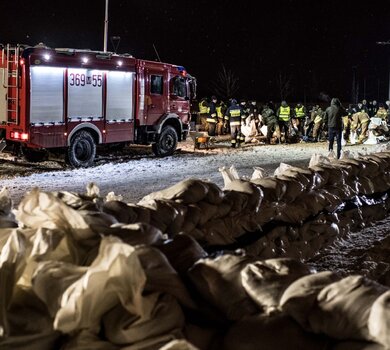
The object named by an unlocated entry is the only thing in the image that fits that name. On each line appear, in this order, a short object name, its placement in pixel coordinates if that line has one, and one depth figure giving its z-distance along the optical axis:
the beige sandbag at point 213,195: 4.93
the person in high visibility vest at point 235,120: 19.31
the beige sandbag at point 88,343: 2.49
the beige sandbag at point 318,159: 7.64
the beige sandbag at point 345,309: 2.39
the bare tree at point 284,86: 60.15
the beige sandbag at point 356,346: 2.30
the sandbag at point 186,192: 4.79
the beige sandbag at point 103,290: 2.37
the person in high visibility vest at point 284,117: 21.32
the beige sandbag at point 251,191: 5.38
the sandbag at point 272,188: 5.70
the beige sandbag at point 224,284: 2.71
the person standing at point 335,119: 16.47
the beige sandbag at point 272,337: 2.48
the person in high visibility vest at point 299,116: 22.81
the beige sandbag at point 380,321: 2.25
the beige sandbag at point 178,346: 2.02
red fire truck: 12.66
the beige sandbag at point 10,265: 2.69
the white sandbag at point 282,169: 6.66
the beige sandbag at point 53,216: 2.99
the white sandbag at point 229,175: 6.03
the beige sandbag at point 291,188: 5.99
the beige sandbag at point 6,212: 3.71
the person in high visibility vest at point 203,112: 23.63
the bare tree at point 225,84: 57.16
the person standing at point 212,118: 22.72
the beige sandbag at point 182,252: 2.98
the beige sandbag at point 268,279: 2.65
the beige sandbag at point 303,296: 2.50
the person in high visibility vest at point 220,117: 24.09
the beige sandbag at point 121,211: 3.91
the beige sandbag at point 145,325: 2.44
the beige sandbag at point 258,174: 6.38
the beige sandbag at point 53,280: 2.55
